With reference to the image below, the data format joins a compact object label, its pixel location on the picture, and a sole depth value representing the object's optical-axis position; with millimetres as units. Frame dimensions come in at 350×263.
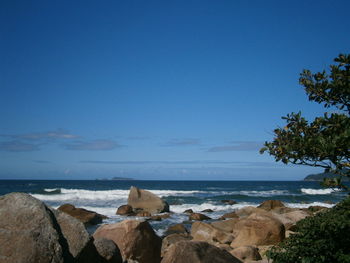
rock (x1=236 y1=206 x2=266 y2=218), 23016
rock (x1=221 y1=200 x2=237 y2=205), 37959
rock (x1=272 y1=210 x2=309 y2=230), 15883
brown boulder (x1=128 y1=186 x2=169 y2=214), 28234
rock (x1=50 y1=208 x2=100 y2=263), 5566
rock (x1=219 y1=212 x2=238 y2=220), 24598
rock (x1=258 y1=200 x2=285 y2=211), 27223
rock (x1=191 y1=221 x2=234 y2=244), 14704
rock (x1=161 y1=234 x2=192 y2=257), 14194
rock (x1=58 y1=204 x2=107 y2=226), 20453
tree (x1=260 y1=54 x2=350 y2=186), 4957
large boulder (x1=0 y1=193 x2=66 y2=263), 4781
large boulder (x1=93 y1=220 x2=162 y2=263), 9375
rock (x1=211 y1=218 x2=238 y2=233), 17453
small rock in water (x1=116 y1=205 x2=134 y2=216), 26808
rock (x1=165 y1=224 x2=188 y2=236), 17750
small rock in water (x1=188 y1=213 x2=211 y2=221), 24297
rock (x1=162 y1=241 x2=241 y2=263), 6867
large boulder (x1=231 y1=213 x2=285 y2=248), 13305
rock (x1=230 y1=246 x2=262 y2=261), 11043
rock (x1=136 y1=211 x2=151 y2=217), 25406
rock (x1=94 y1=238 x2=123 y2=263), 6770
